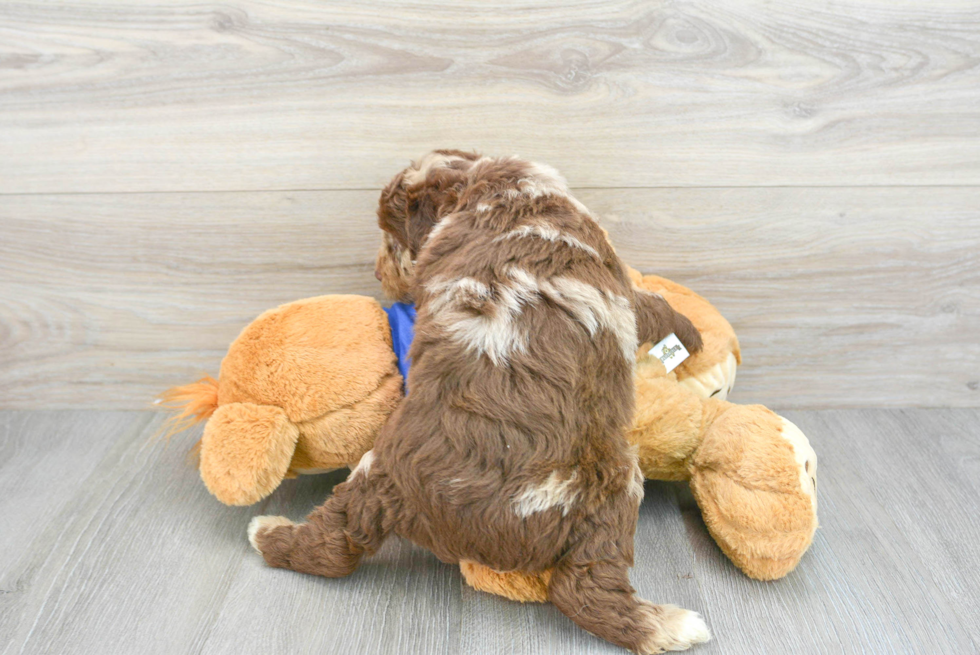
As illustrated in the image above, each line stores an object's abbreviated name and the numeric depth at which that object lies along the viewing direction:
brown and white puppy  0.83
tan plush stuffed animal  0.96
